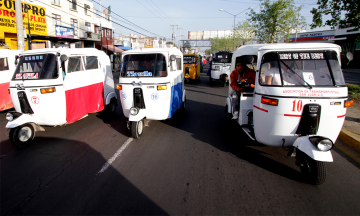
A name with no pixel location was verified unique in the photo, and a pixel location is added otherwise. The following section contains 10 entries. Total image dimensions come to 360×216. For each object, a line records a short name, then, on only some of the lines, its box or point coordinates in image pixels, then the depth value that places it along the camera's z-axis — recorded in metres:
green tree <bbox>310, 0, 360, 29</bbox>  8.86
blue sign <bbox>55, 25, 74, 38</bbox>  23.50
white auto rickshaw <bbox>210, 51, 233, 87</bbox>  15.32
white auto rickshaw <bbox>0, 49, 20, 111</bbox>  7.60
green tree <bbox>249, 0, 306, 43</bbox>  16.48
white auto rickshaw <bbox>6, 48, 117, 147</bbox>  5.34
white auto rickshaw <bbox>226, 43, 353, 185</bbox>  3.63
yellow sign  16.95
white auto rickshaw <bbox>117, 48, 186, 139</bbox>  5.80
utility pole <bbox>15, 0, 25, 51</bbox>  10.96
